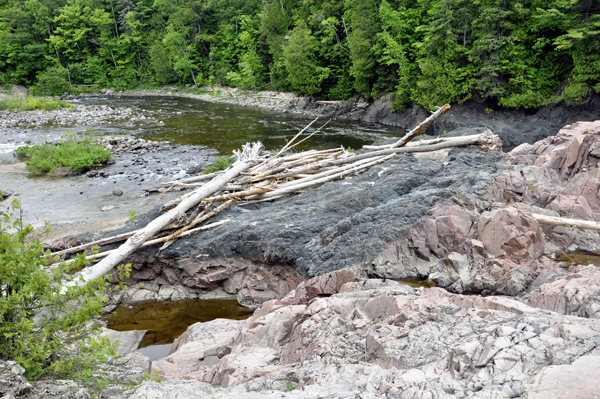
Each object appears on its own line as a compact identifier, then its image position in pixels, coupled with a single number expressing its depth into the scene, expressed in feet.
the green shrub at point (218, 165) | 56.70
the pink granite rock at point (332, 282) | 24.13
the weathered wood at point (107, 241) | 30.94
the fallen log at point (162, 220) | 27.68
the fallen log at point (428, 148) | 46.03
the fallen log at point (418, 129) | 48.19
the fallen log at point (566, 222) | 26.27
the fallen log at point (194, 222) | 32.01
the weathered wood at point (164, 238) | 29.87
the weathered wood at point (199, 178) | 44.69
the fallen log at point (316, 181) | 40.09
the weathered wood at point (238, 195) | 35.33
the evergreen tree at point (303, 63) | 122.62
